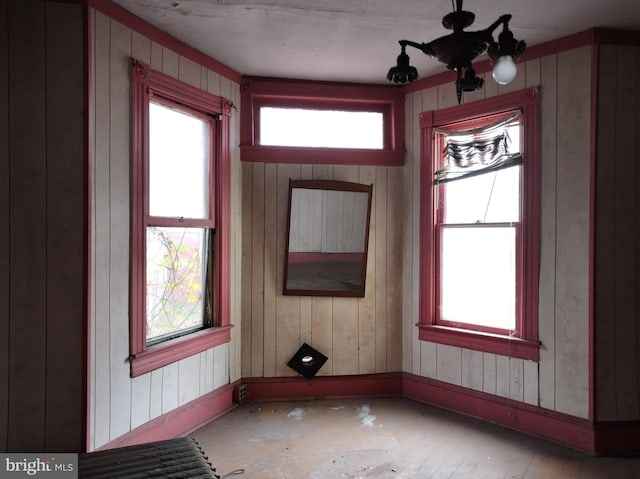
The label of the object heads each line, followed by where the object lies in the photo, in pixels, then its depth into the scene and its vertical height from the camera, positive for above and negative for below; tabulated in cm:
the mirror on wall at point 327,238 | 343 -1
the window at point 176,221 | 251 +10
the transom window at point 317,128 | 348 +91
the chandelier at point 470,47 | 150 +69
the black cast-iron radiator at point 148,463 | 194 -110
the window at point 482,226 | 288 +9
